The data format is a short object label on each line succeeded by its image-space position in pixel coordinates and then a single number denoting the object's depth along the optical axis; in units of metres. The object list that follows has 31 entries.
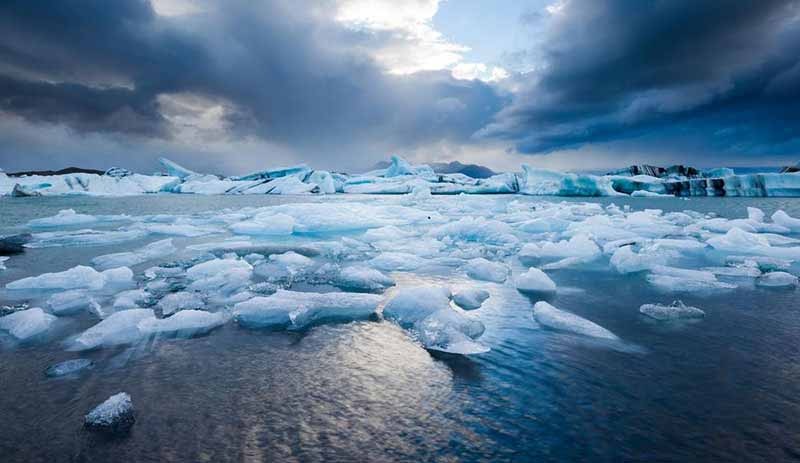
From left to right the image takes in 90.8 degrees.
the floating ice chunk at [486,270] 6.35
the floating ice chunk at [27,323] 3.85
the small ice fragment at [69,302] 4.60
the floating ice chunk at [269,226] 12.27
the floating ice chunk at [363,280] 5.81
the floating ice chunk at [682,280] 5.72
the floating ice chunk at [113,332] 3.62
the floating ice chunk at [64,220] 13.80
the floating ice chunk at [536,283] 5.67
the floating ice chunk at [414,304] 4.30
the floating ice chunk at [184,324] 3.94
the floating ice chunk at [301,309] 4.30
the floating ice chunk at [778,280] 5.81
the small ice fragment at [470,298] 4.88
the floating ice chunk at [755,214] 12.75
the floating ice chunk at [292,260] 7.05
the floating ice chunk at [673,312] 4.43
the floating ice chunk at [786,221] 12.19
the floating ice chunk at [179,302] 4.60
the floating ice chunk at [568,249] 8.21
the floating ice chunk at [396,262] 7.31
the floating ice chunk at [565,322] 3.97
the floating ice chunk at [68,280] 5.50
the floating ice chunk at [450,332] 3.56
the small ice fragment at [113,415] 2.41
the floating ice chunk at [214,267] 6.16
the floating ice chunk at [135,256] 7.21
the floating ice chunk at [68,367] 3.07
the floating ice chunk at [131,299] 4.62
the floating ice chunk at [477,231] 10.97
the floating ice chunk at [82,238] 9.95
